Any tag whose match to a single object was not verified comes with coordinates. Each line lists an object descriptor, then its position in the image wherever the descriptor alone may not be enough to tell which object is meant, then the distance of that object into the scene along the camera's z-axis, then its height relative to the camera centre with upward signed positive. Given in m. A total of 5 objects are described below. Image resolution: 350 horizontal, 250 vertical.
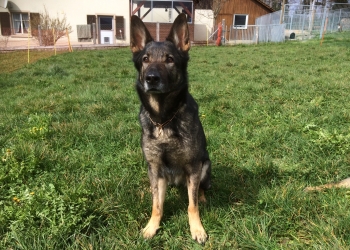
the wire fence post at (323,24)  21.35 +2.82
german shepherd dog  2.29 -0.57
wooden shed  30.20 +5.24
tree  22.08 +2.21
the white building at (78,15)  25.95 +3.68
